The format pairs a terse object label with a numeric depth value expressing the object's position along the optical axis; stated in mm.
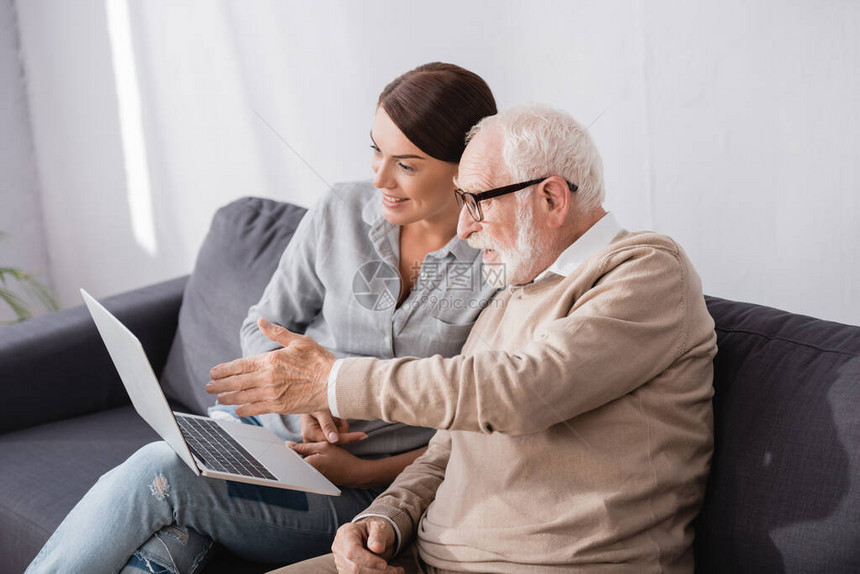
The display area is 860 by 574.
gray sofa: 1130
